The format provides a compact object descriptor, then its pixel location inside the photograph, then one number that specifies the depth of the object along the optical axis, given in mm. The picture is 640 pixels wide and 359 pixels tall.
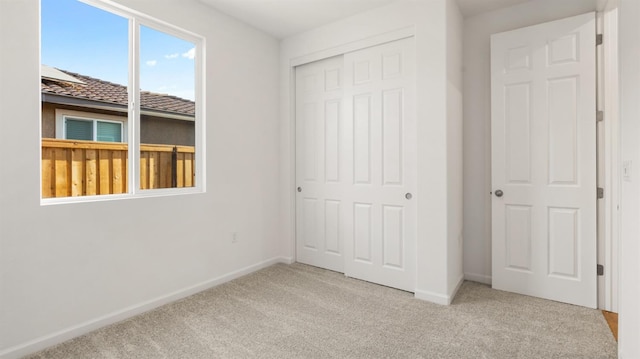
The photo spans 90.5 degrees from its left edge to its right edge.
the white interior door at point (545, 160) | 2584
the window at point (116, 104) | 2186
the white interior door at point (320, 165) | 3445
